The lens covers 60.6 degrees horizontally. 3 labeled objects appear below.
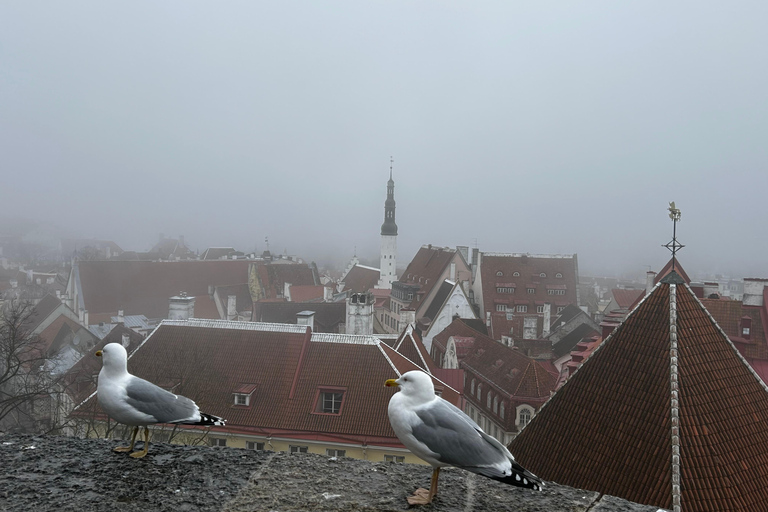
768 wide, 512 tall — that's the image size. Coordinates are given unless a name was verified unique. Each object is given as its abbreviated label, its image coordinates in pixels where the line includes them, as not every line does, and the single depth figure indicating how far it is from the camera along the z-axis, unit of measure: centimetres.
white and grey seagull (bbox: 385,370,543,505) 323
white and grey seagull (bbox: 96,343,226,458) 396
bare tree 1649
